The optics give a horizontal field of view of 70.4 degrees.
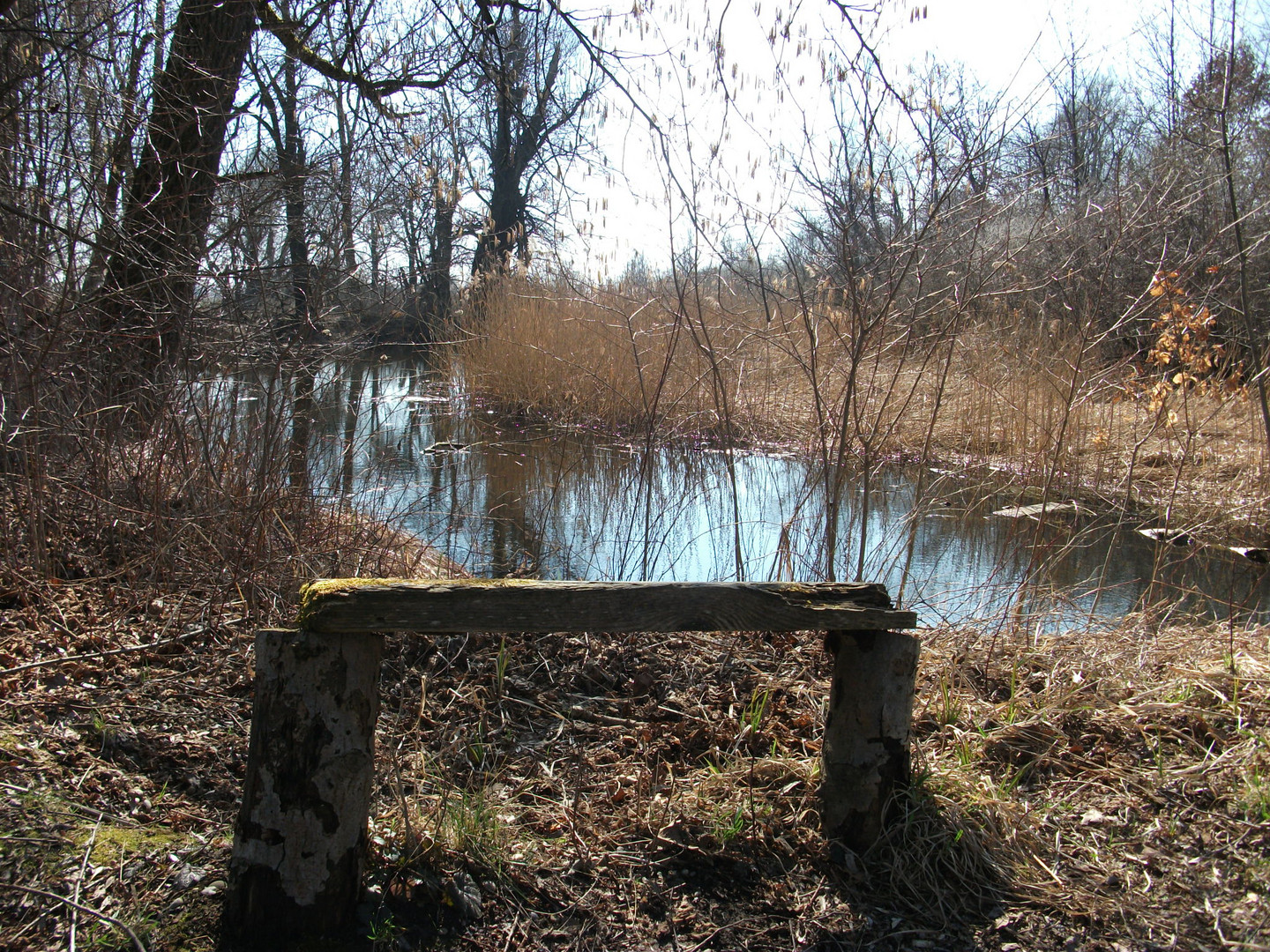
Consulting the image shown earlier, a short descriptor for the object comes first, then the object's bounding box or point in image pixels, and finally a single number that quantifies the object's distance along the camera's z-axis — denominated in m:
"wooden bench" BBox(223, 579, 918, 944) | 1.70
